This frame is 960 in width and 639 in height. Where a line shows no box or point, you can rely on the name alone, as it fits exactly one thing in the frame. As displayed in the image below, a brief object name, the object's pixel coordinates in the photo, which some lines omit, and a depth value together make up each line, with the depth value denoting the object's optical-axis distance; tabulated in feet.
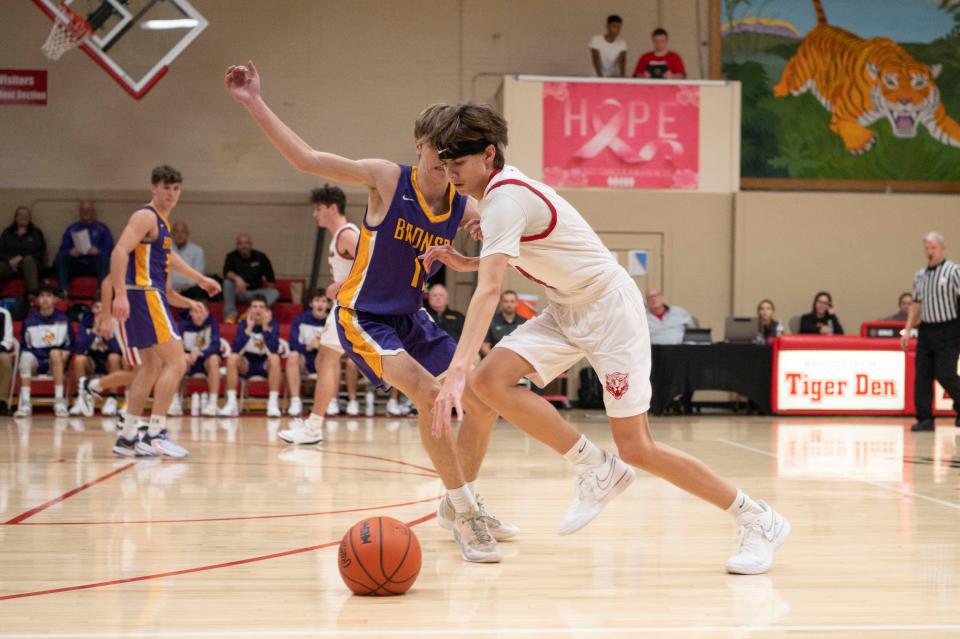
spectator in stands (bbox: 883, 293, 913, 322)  45.80
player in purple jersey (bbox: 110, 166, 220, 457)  23.35
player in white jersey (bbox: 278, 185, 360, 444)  24.58
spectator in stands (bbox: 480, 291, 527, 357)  40.81
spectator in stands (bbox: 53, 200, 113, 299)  47.53
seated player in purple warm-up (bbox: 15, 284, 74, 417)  38.88
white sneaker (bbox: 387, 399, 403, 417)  39.83
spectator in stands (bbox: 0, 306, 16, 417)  38.40
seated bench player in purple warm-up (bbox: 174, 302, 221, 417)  39.47
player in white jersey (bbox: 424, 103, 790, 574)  11.51
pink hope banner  47.06
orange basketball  10.74
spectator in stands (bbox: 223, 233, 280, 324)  46.85
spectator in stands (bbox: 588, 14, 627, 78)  49.16
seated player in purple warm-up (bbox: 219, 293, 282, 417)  39.75
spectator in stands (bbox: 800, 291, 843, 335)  45.32
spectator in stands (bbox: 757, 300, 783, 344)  43.62
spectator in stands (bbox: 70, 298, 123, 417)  39.55
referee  33.17
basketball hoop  44.21
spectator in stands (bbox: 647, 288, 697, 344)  42.86
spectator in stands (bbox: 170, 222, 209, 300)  46.57
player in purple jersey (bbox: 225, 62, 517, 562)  12.65
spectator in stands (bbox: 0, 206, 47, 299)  46.57
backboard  43.91
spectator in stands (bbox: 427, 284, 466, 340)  40.19
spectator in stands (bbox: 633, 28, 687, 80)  48.65
